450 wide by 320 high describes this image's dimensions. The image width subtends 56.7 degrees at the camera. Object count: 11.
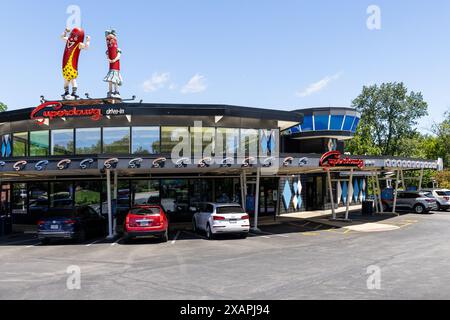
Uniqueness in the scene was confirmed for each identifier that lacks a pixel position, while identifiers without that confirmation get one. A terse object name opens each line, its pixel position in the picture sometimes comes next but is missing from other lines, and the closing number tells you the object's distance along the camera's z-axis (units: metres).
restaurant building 22.59
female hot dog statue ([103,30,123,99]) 25.66
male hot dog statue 25.27
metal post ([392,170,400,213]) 28.49
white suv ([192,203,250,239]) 17.52
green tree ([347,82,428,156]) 67.75
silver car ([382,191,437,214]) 29.62
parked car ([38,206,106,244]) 17.00
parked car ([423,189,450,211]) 31.77
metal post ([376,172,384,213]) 29.63
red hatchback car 16.50
